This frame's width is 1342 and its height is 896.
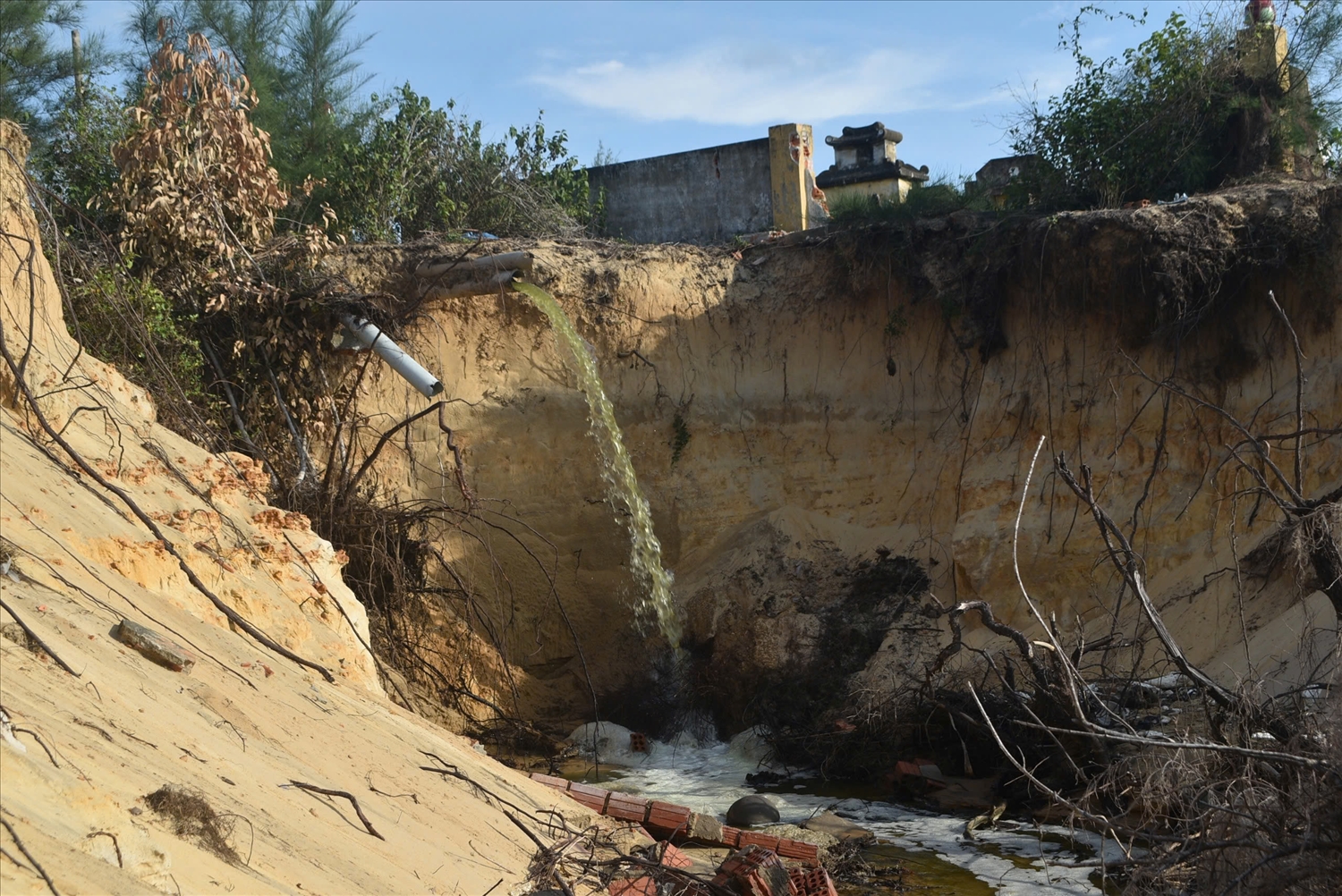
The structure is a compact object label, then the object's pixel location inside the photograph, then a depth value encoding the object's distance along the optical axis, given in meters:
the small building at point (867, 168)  20.06
